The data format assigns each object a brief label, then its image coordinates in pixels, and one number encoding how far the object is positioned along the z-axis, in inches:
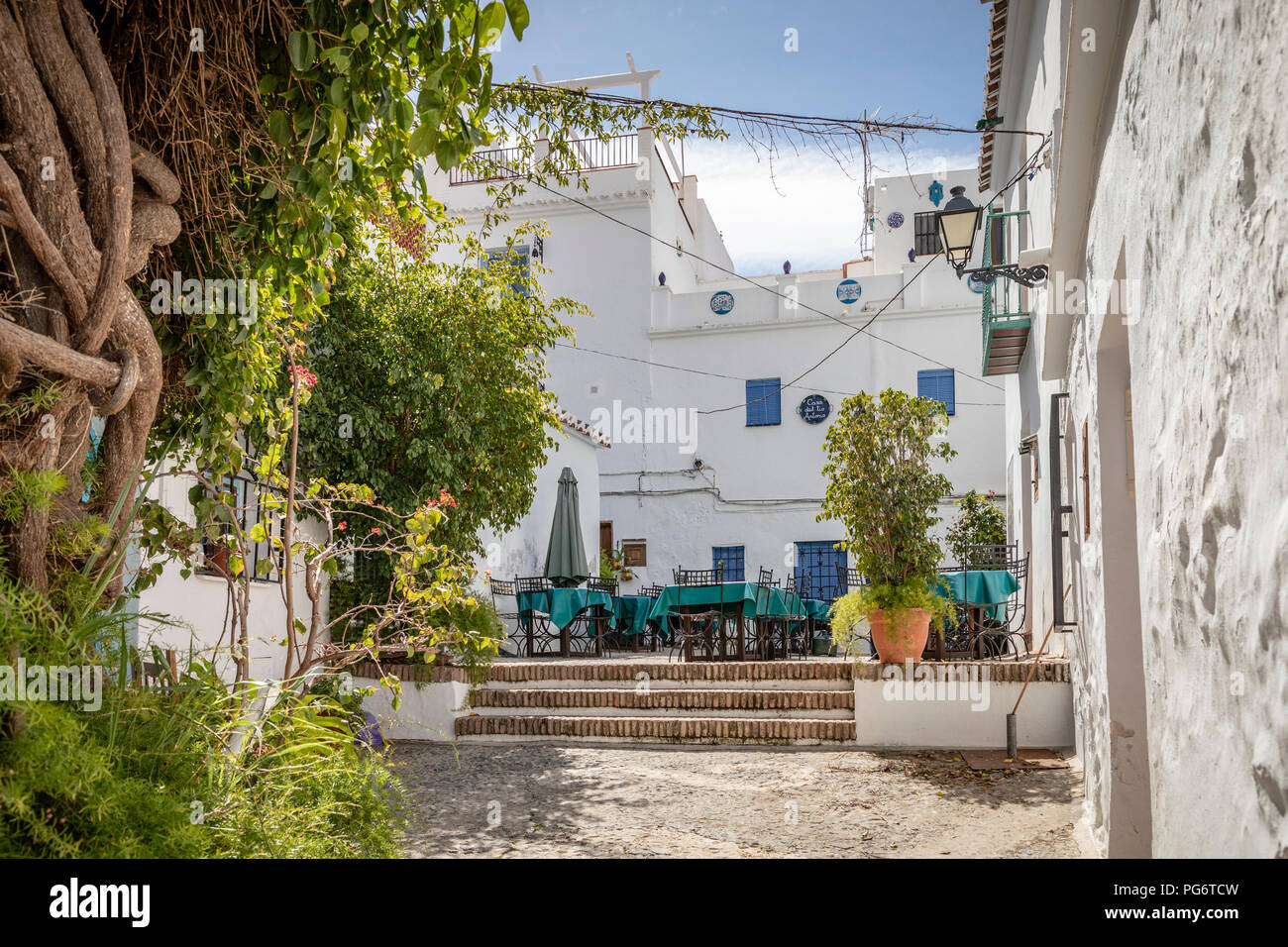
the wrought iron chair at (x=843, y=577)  620.0
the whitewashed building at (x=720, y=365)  678.5
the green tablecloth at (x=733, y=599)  394.9
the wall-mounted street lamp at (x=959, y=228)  275.9
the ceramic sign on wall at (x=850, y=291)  695.7
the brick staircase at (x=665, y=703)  285.0
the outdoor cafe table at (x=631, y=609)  514.9
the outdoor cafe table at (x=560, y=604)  453.1
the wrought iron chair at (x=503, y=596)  475.7
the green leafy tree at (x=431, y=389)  334.3
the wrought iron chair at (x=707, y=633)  387.9
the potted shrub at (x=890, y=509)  279.6
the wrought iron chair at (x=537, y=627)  479.5
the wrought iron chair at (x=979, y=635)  332.1
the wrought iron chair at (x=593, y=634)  495.8
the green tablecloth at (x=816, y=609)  476.7
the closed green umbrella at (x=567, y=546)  516.7
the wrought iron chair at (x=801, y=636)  463.8
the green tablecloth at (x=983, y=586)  355.6
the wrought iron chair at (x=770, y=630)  408.8
